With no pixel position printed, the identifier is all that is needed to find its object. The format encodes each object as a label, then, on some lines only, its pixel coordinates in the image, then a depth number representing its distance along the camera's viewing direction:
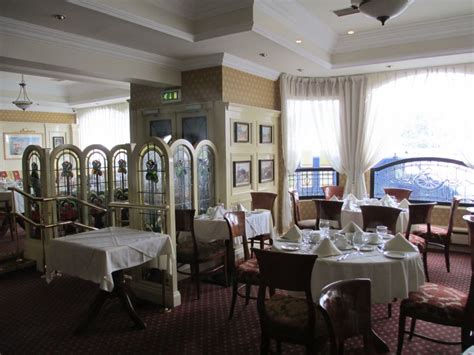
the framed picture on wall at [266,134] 6.98
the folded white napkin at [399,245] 3.33
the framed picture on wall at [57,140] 11.83
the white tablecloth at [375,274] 3.05
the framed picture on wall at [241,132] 6.31
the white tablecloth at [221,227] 4.95
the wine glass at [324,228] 3.78
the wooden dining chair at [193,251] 4.59
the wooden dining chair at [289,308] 2.66
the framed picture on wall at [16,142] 10.91
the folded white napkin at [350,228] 4.01
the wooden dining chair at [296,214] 6.30
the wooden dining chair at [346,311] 2.34
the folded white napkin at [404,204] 5.67
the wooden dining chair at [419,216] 5.06
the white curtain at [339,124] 7.21
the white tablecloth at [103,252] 3.43
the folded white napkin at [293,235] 3.75
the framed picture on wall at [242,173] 6.37
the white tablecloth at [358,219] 5.41
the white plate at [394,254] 3.16
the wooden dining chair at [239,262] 3.79
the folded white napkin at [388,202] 5.69
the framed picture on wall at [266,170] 6.99
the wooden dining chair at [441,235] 5.43
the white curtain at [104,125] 10.91
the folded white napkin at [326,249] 3.20
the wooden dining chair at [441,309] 2.78
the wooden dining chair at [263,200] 6.11
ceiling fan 2.87
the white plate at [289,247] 3.48
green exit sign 6.51
